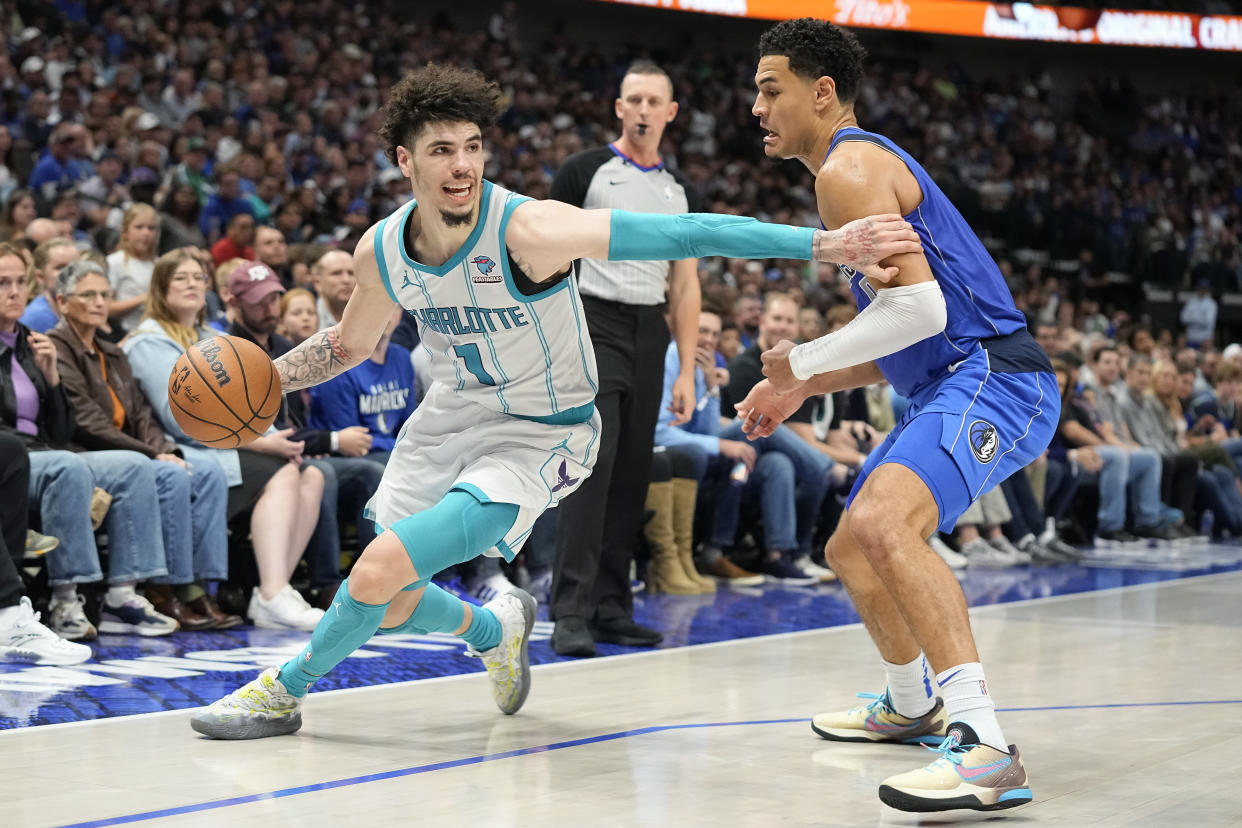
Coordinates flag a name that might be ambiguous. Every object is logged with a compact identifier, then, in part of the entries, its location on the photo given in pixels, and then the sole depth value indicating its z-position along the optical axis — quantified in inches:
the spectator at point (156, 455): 219.9
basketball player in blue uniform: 122.2
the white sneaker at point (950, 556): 354.9
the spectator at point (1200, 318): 757.3
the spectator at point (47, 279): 243.8
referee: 210.7
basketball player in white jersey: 136.4
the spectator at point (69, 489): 205.5
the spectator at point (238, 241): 335.3
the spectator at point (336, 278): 267.0
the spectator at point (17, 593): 188.7
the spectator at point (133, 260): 292.4
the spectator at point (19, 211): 310.3
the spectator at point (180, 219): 336.5
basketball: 148.5
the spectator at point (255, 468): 226.5
